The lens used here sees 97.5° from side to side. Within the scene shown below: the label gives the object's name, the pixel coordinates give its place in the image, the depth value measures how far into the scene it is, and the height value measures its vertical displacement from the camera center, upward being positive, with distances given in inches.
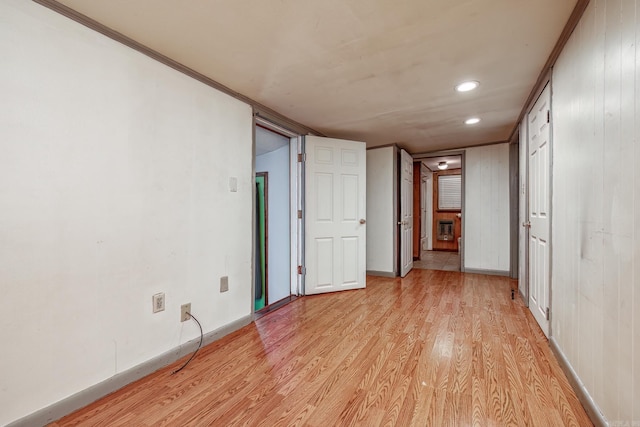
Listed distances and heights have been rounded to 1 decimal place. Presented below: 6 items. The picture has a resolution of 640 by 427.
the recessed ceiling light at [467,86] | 89.7 +40.7
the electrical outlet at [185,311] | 78.5 -28.4
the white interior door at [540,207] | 83.4 +0.9
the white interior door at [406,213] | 176.2 -2.0
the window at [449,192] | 293.1 +18.7
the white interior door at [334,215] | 136.2 -2.2
